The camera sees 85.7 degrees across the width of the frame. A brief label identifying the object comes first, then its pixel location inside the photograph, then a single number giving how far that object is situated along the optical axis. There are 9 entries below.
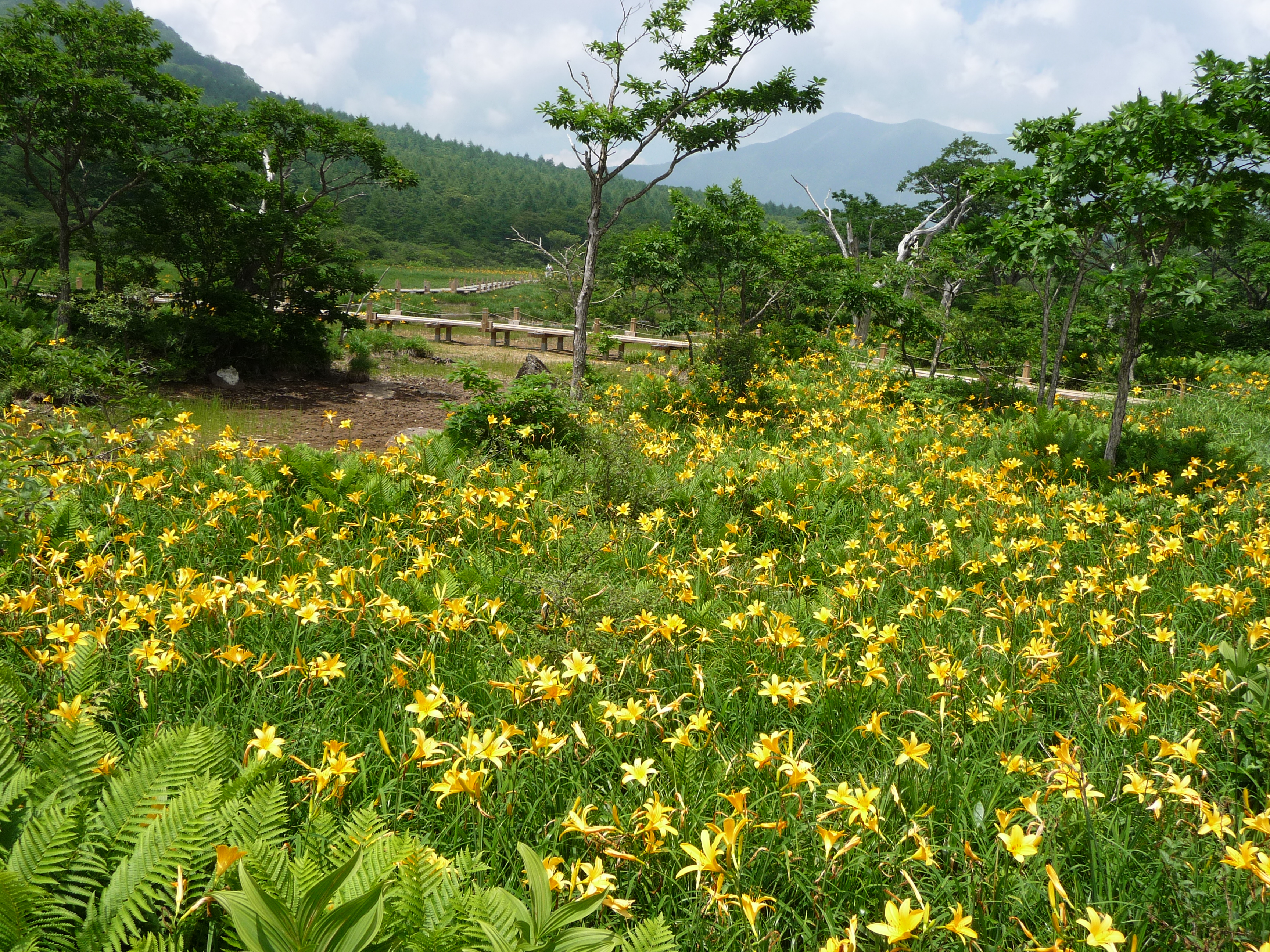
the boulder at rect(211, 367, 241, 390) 10.67
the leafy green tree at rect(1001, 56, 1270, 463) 5.07
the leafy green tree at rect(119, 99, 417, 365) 10.41
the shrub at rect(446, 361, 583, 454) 5.94
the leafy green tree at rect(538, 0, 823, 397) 8.18
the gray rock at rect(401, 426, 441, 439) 6.40
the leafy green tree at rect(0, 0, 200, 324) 9.25
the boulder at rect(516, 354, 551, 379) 10.53
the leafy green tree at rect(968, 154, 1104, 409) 5.53
